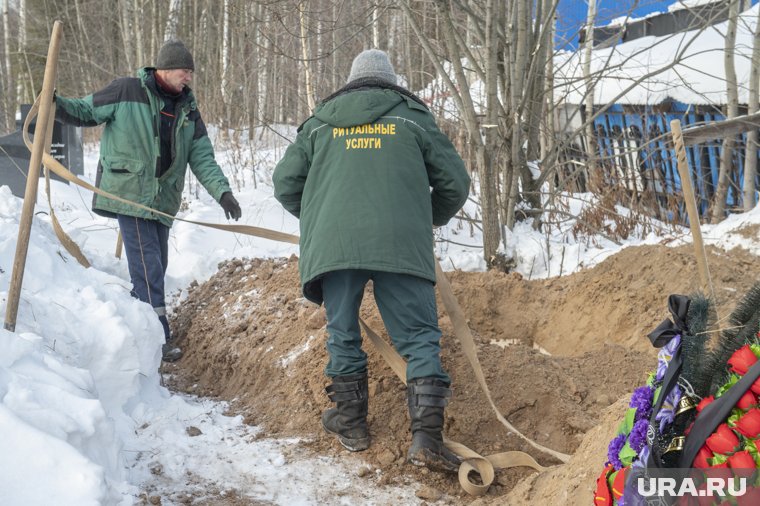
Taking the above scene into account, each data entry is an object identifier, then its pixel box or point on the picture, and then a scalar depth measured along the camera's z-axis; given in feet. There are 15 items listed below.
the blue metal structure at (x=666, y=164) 27.17
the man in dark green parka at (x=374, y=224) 10.60
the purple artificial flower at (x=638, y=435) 6.25
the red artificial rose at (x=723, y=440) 5.52
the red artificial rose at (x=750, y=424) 5.44
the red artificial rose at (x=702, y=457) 5.70
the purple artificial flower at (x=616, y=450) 6.70
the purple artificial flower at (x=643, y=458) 6.07
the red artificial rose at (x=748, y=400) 5.53
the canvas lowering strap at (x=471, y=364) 10.54
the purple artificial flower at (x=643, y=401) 6.40
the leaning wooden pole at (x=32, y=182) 10.93
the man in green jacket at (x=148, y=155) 15.72
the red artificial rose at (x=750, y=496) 5.46
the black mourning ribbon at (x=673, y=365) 6.13
